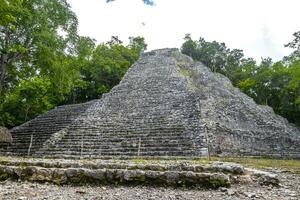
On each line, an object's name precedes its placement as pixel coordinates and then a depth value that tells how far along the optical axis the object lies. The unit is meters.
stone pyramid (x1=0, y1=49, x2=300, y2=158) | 13.09
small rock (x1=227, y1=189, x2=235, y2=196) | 5.31
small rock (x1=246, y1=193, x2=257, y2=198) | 5.17
